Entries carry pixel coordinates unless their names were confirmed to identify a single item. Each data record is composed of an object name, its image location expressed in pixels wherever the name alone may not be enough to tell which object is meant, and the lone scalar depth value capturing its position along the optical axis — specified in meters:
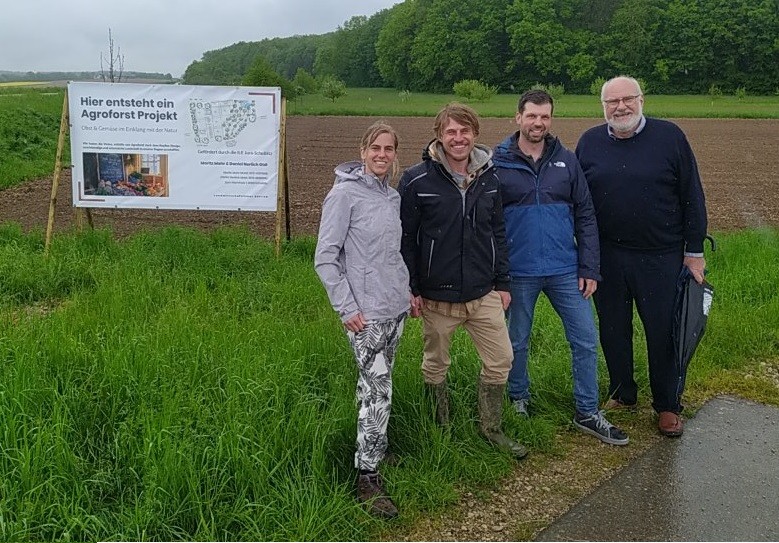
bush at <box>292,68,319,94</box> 85.56
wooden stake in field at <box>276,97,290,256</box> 7.81
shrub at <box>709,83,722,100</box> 74.12
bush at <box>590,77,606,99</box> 69.25
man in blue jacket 3.86
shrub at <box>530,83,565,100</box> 74.94
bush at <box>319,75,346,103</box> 70.19
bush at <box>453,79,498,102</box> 72.44
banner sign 7.73
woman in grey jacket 3.15
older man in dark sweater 4.06
